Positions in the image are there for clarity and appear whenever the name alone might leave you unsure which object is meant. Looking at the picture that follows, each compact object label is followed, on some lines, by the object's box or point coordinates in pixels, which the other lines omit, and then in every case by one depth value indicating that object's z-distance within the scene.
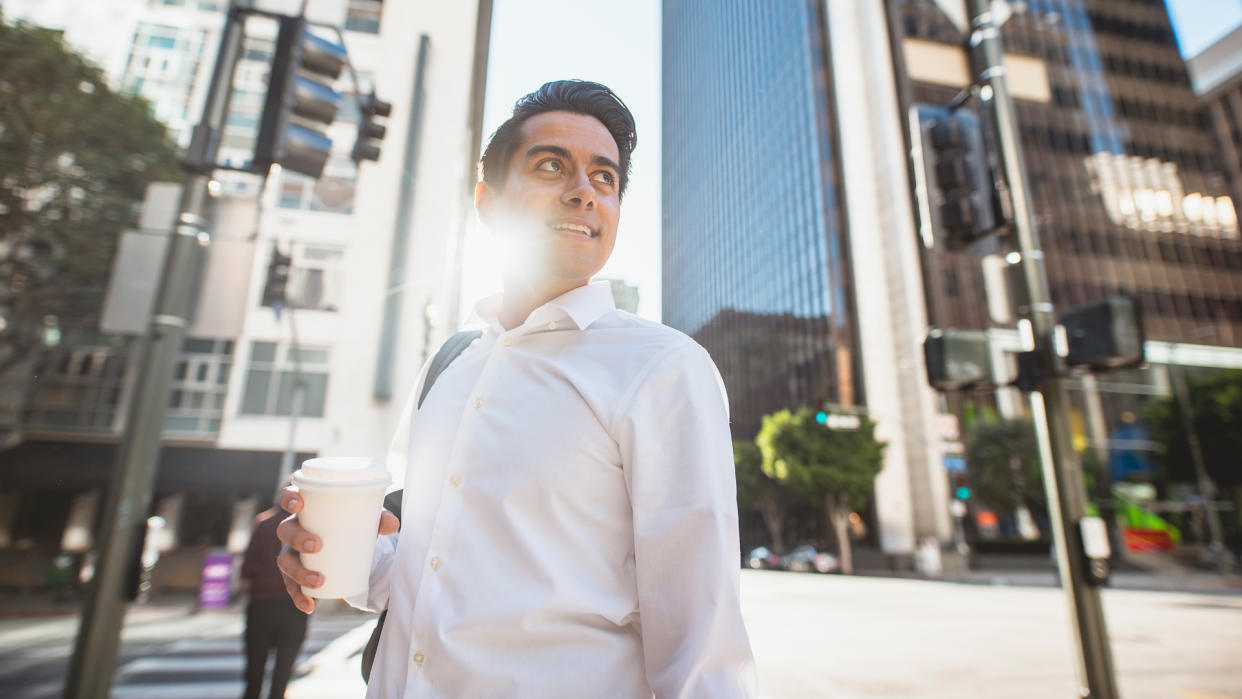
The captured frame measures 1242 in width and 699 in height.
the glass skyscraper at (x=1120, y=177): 35.50
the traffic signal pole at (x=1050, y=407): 3.26
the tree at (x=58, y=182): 11.95
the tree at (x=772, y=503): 30.45
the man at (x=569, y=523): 0.99
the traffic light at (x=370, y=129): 4.83
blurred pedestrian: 4.53
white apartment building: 15.08
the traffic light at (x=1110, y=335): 3.31
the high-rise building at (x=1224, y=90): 44.00
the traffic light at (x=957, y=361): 3.79
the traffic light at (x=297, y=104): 3.60
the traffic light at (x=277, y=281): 9.68
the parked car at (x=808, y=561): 29.94
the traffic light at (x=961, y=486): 26.06
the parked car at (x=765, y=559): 28.23
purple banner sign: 12.77
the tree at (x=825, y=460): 28.52
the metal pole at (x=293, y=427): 13.55
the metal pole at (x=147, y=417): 3.08
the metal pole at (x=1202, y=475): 24.19
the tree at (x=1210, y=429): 24.83
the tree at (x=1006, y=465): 28.48
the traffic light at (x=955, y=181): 3.85
